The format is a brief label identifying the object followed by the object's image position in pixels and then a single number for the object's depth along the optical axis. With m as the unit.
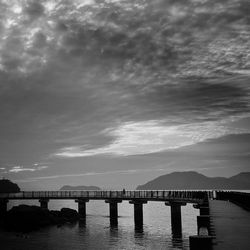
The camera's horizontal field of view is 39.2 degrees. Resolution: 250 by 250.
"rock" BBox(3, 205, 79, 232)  70.94
